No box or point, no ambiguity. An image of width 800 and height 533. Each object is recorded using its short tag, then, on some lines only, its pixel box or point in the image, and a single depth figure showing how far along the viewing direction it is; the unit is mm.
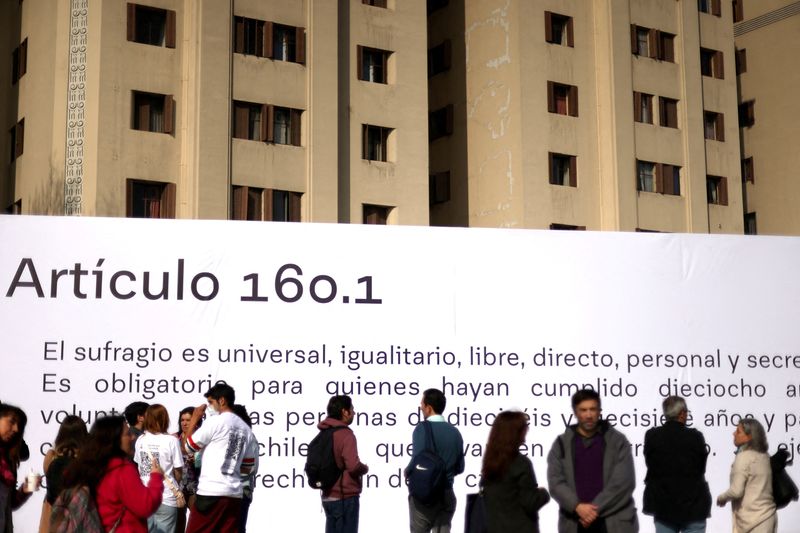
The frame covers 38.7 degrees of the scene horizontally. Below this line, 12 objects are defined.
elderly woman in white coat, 8906
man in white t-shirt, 8633
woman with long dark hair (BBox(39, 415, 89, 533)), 6617
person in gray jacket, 7070
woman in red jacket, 5969
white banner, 11703
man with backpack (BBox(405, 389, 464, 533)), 8828
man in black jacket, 8445
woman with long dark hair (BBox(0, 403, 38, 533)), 6988
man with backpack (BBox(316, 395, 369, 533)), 9164
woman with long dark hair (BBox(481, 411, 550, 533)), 6691
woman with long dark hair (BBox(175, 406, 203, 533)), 9570
